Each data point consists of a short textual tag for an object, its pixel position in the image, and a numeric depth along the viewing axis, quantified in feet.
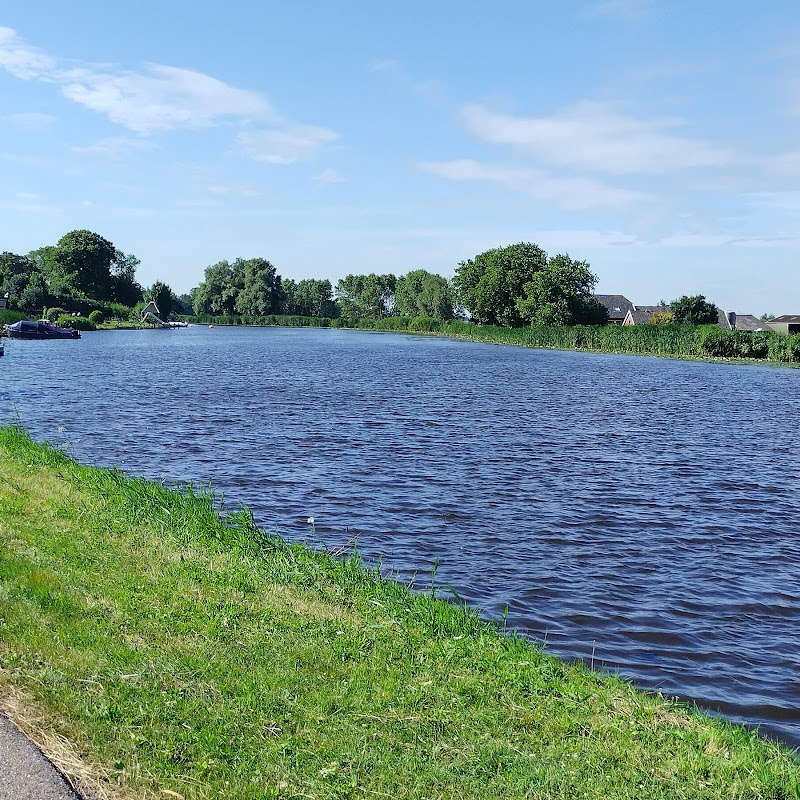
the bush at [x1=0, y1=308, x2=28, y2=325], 349.00
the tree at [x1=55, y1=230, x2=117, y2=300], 487.20
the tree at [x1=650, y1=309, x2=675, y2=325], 399.16
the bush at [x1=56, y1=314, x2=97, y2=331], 390.38
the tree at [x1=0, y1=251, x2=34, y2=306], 429.38
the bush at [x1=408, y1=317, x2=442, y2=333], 527.40
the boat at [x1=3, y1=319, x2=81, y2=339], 321.52
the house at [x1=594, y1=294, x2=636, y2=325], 481.05
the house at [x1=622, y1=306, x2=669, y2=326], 458.95
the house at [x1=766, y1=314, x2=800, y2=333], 439.22
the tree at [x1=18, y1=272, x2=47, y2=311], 409.90
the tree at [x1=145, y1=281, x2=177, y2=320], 550.77
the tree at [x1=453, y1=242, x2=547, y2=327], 408.87
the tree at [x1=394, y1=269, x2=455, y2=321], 558.15
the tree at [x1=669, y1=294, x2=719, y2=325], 375.86
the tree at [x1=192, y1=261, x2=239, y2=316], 647.56
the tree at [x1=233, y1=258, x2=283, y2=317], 638.53
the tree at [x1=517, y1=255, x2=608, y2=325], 367.04
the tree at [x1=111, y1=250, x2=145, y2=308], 528.22
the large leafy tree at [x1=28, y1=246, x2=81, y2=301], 457.68
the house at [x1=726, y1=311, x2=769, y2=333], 453.99
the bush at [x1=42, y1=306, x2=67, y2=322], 399.46
